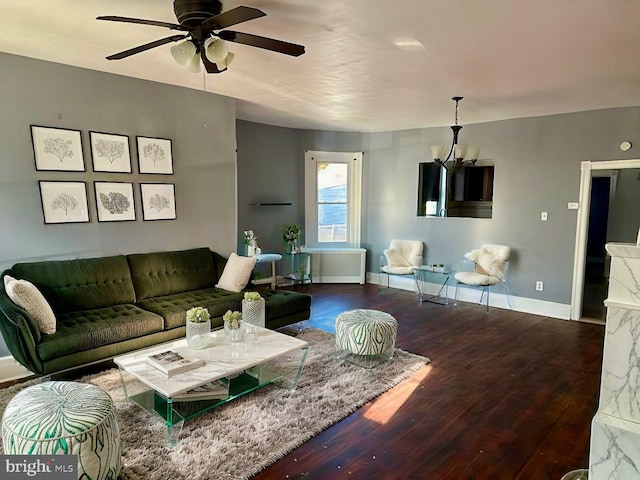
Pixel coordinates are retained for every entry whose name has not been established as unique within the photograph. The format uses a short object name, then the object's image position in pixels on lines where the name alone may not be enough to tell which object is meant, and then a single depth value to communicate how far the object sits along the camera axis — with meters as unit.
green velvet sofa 2.88
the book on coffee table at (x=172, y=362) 2.50
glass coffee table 2.43
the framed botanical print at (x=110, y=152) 3.77
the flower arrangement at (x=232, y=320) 2.99
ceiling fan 2.12
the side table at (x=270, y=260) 5.82
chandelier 5.34
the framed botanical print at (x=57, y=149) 3.45
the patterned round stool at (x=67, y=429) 1.82
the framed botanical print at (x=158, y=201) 4.14
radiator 6.85
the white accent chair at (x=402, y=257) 6.22
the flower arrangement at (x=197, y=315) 2.91
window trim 6.90
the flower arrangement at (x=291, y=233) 6.40
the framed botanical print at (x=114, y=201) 3.83
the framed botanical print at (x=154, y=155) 4.08
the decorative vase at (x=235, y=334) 3.00
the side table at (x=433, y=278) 5.91
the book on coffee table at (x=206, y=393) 2.64
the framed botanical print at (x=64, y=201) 3.50
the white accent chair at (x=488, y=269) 5.34
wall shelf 6.32
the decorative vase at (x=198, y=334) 2.86
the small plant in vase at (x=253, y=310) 3.35
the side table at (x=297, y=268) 6.56
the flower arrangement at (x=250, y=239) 5.62
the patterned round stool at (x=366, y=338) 3.49
